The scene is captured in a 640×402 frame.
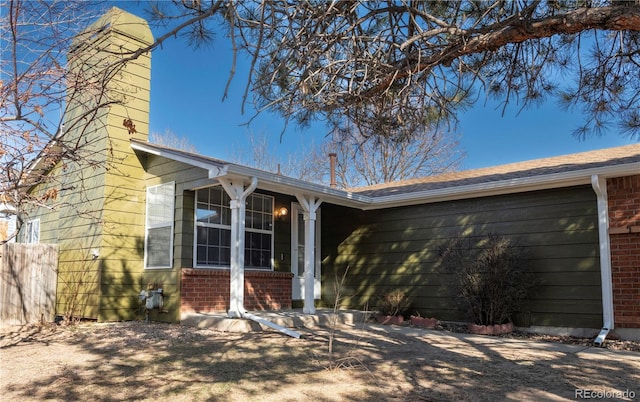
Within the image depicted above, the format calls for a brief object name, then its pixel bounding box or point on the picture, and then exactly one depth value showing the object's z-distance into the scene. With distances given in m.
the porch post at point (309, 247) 8.27
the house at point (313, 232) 7.06
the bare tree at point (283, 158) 23.84
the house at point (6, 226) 10.58
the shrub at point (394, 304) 8.65
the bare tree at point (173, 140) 23.75
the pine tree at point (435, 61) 4.30
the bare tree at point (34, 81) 3.70
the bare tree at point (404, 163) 20.69
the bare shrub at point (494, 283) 7.22
